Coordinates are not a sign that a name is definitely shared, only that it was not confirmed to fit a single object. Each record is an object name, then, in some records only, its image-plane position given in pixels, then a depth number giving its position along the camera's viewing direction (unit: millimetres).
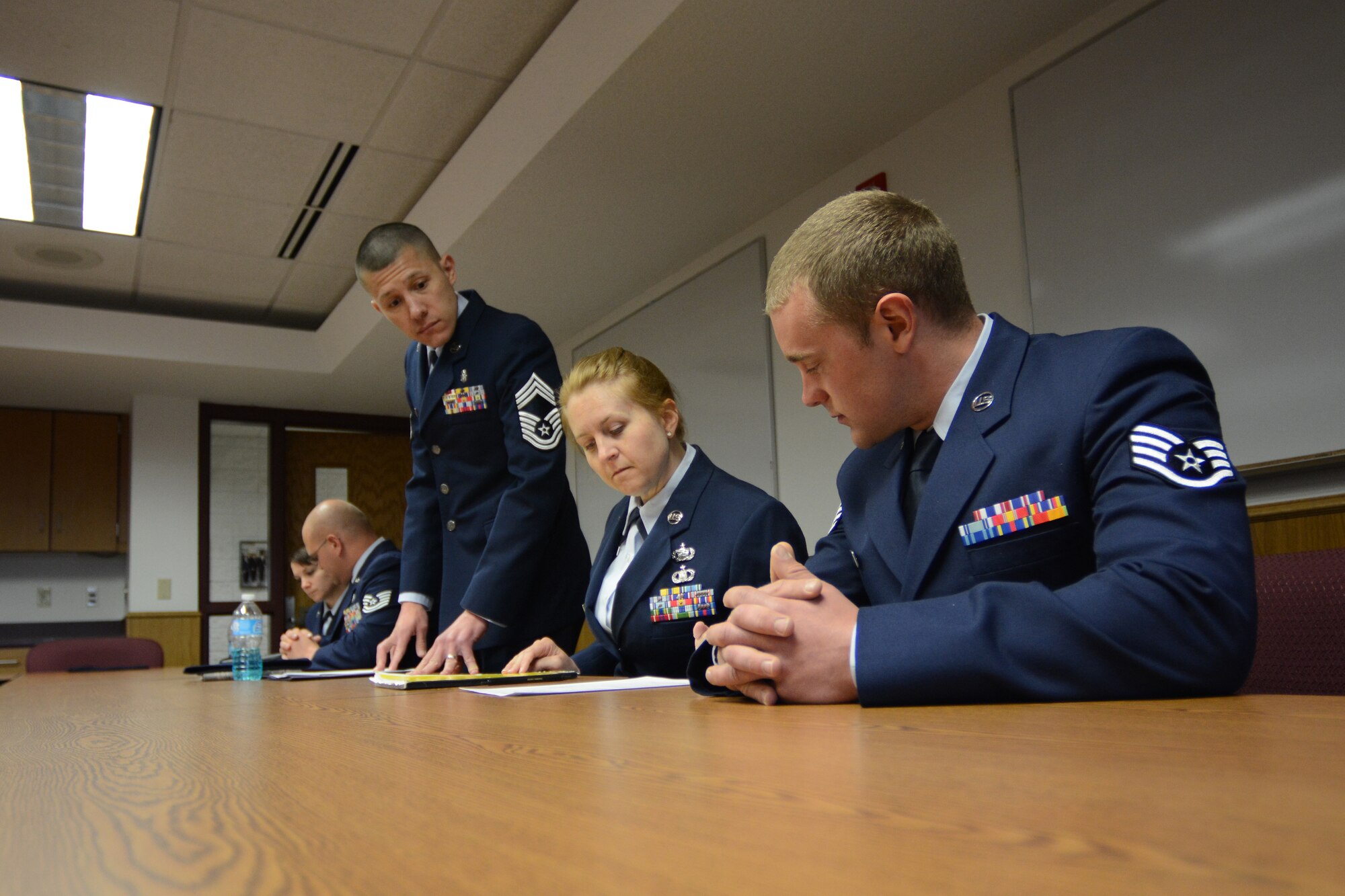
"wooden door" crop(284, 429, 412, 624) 7004
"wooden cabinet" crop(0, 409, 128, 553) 6430
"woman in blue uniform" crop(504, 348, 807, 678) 1684
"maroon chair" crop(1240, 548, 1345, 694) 987
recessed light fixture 3717
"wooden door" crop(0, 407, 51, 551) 6383
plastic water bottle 2354
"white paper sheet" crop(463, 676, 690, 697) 1268
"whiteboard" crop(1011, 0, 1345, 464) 2279
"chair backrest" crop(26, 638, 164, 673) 4500
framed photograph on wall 6758
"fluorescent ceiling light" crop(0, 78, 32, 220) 3652
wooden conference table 311
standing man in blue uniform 1942
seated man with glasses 2727
